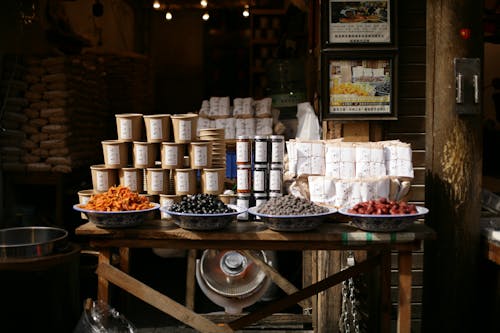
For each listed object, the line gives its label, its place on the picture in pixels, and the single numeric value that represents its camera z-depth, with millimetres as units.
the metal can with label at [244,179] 4426
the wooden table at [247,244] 3680
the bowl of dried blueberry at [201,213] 3707
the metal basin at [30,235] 4609
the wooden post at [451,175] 4301
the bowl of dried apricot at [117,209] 3768
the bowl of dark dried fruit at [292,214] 3668
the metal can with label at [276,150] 4398
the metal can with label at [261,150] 4406
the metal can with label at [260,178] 4406
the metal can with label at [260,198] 4387
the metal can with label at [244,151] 4441
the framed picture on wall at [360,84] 5020
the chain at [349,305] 4648
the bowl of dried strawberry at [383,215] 3621
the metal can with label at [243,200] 4398
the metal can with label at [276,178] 4402
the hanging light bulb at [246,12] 11009
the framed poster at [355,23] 4977
